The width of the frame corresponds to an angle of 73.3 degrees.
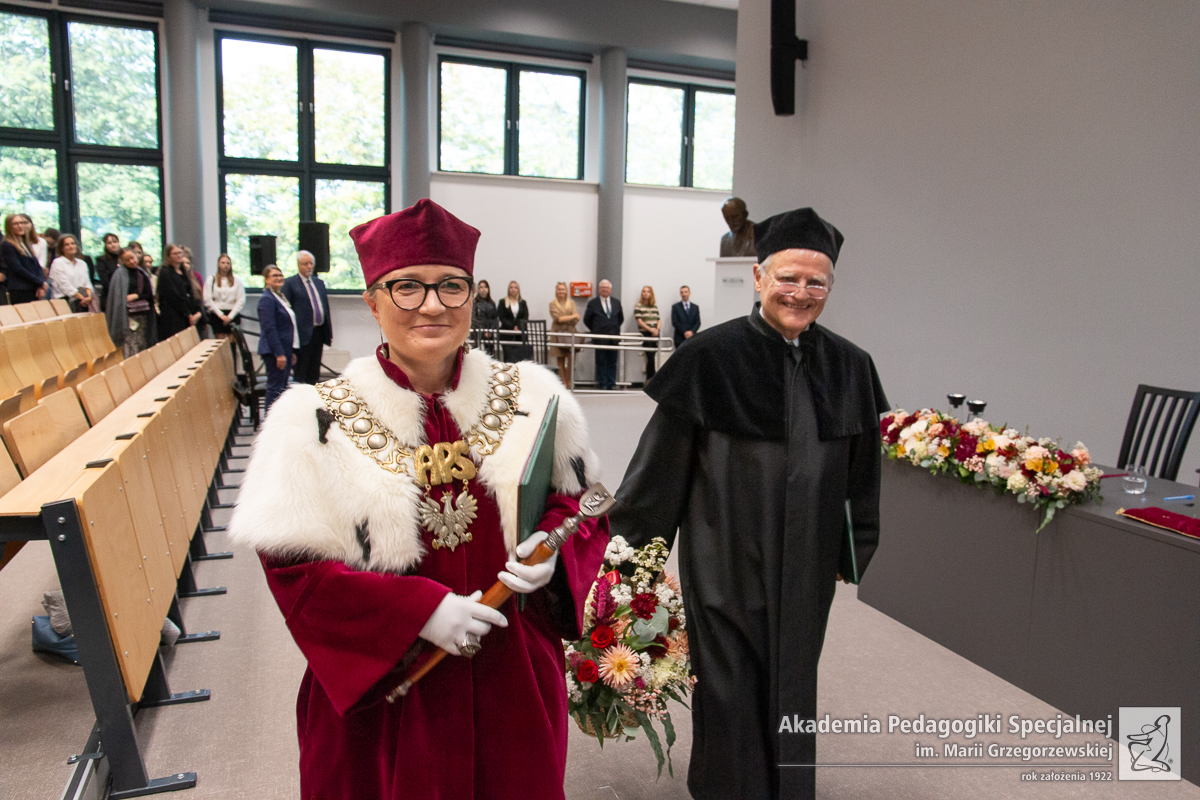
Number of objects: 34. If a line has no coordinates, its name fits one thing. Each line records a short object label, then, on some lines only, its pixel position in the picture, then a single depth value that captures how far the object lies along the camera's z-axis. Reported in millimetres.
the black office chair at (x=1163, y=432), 3830
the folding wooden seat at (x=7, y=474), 2547
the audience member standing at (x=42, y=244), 8062
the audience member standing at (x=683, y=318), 13539
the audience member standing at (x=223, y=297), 10148
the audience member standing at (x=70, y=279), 8961
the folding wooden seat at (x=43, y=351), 5262
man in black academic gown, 2062
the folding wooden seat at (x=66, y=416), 3143
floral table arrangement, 3027
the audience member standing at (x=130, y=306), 8984
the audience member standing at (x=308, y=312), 8055
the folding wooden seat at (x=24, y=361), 4723
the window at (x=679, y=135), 13891
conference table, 2611
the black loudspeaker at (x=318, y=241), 10391
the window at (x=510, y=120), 13062
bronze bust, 7148
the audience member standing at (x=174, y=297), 9312
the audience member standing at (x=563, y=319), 12875
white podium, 6941
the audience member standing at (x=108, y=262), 9516
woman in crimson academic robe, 1213
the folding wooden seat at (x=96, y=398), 3500
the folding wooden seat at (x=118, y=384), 4009
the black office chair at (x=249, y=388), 7695
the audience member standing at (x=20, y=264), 7609
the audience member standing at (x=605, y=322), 12969
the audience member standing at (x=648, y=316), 13327
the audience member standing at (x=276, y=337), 7578
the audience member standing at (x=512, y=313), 12523
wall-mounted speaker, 6770
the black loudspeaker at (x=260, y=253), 10711
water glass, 3199
